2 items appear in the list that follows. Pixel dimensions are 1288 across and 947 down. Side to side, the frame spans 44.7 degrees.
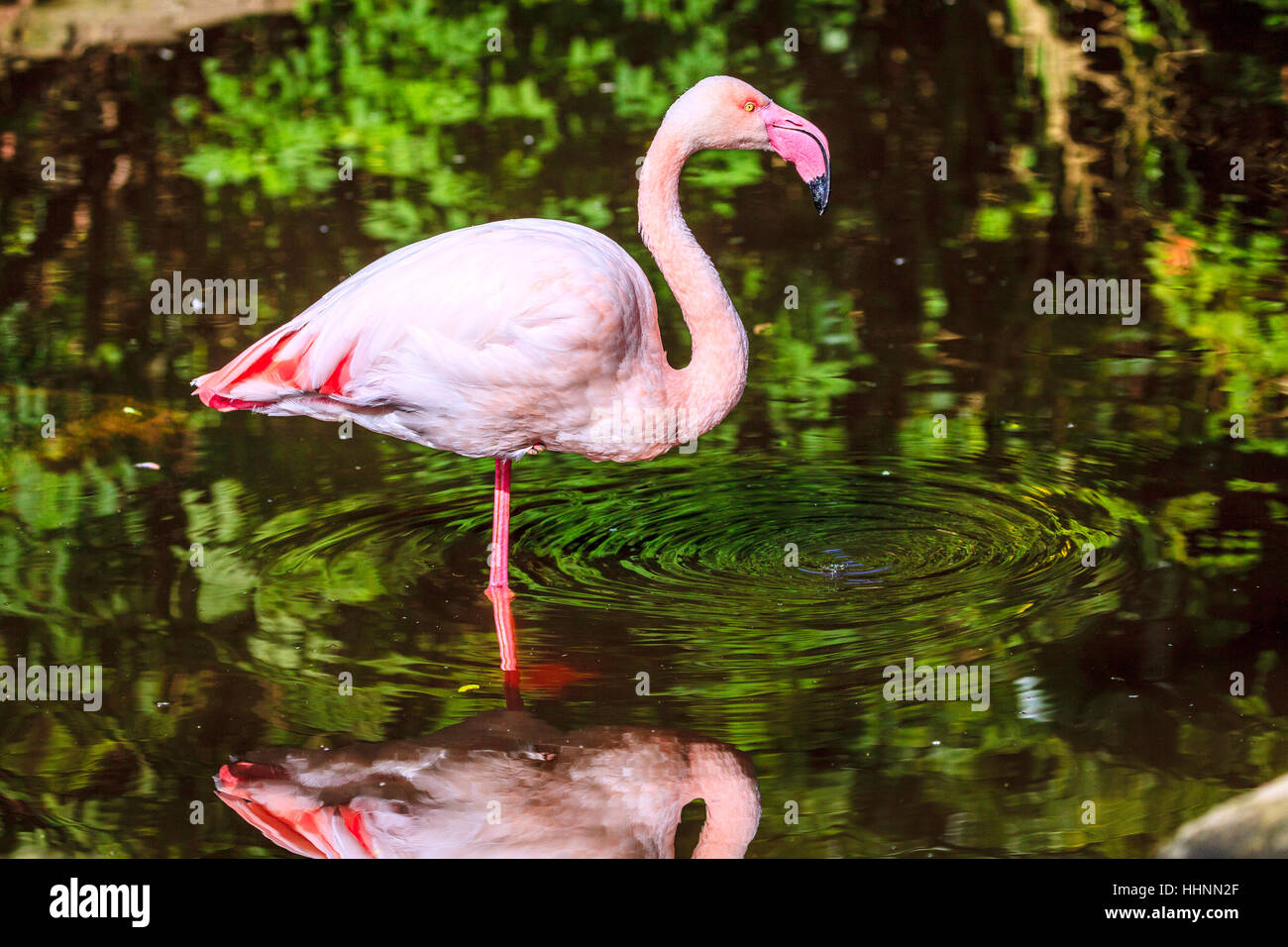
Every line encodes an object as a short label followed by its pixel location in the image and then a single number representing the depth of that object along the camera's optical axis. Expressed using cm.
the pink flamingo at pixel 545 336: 494
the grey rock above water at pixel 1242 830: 377
